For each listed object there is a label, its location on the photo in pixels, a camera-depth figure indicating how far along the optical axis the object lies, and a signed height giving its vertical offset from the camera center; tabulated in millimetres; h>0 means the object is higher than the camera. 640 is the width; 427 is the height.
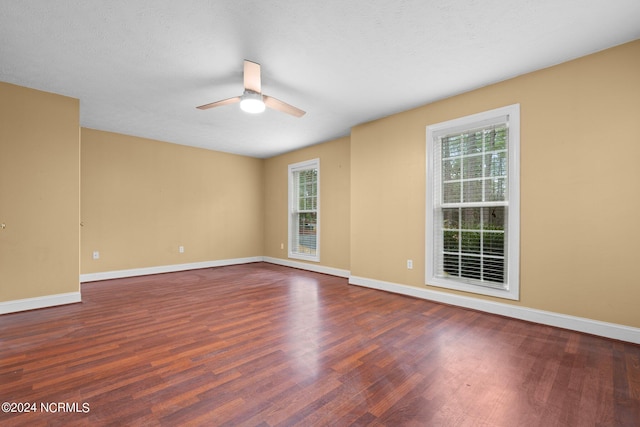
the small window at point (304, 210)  5961 +42
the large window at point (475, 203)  3092 +99
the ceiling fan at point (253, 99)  2754 +1228
